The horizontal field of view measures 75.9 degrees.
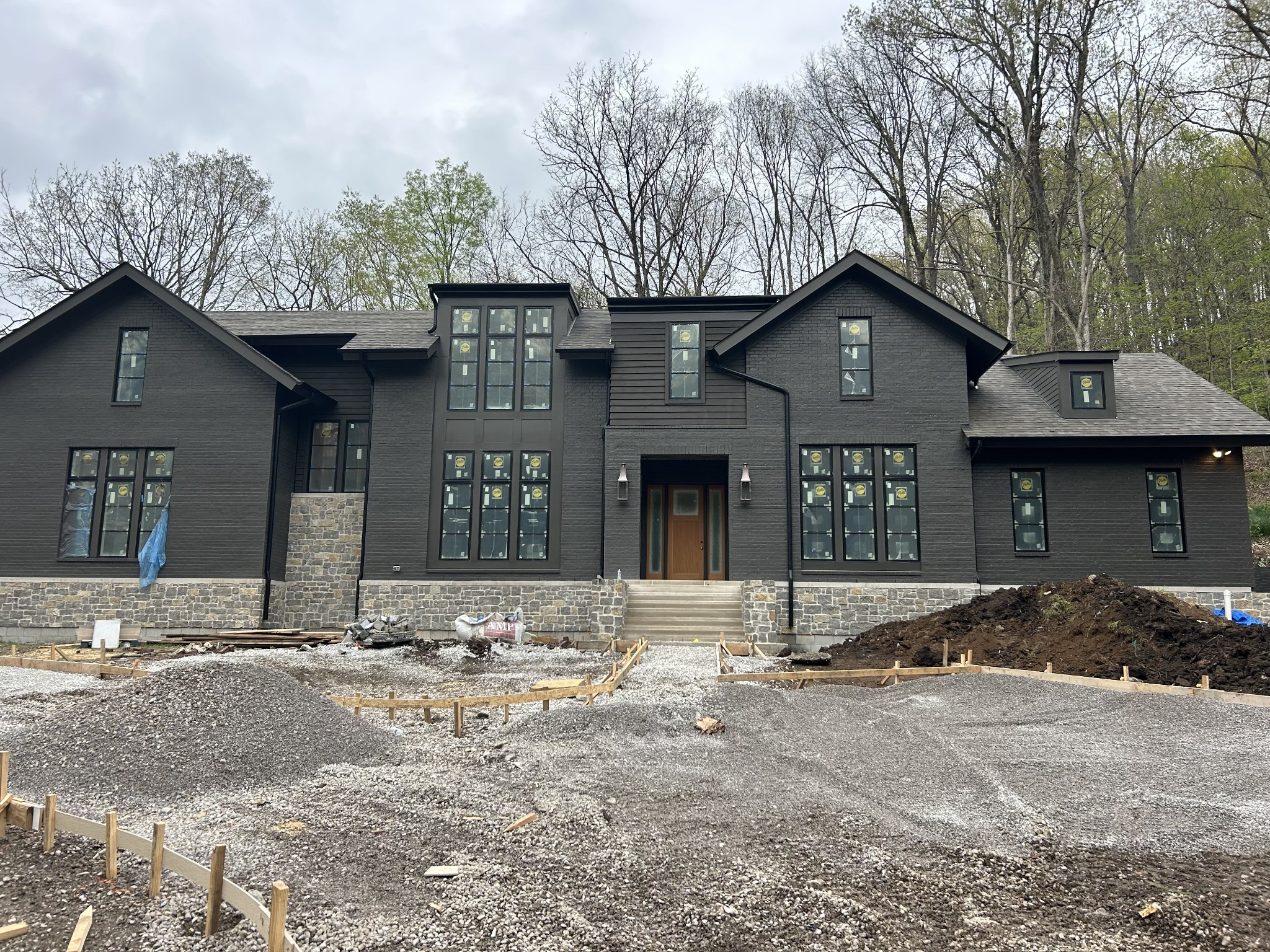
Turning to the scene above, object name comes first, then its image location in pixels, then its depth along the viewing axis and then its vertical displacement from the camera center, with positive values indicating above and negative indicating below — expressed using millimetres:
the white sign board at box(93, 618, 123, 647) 14461 -1290
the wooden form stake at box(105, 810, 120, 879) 4090 -1440
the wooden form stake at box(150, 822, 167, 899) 3891 -1433
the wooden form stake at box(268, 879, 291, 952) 3082 -1346
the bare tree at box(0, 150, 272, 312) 25469 +11069
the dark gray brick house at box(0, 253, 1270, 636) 15109 +1959
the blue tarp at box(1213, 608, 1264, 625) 13492 -780
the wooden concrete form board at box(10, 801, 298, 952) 3318 -1435
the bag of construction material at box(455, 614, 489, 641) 14938 -1157
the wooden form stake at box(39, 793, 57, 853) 4484 -1446
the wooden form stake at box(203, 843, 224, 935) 3537 -1439
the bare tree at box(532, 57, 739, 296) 28688 +13413
